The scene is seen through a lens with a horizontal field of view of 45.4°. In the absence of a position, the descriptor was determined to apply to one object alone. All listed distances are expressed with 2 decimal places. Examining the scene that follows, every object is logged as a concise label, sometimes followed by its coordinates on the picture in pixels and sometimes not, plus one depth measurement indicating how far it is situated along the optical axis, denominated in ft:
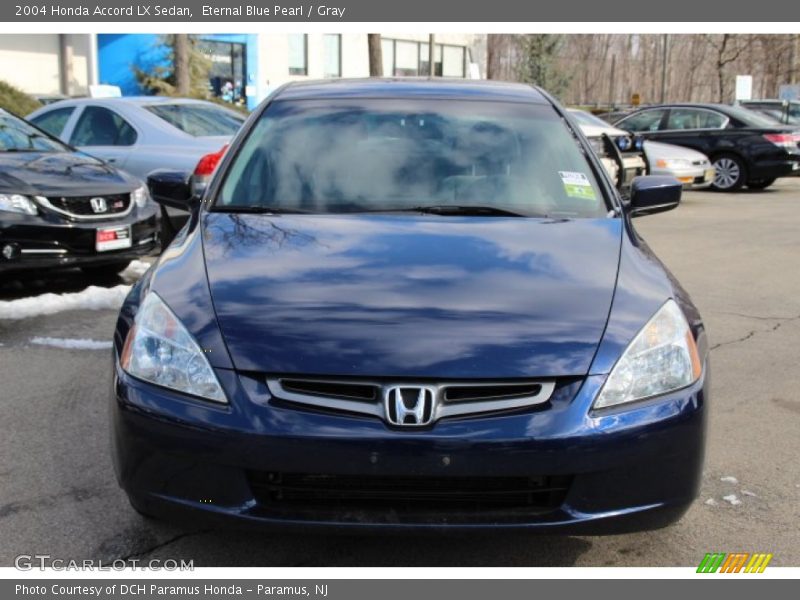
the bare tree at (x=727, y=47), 118.01
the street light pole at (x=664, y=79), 119.32
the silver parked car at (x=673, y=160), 49.39
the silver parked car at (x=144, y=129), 29.30
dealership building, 99.25
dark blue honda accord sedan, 8.52
